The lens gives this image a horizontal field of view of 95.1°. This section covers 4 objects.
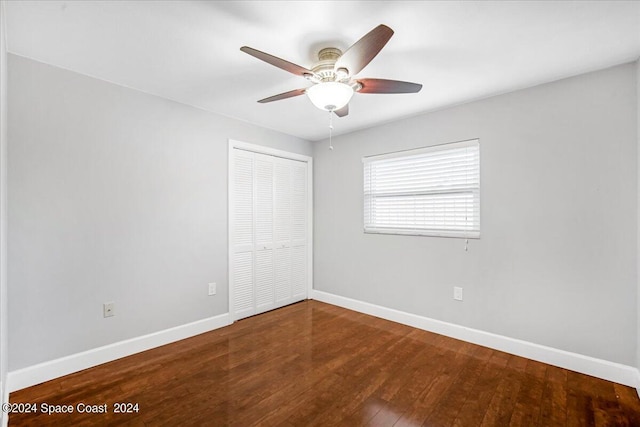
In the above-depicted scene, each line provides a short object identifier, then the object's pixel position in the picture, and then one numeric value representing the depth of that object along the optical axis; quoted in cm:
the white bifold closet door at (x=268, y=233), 347
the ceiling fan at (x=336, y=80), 167
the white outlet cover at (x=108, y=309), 243
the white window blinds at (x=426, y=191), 289
